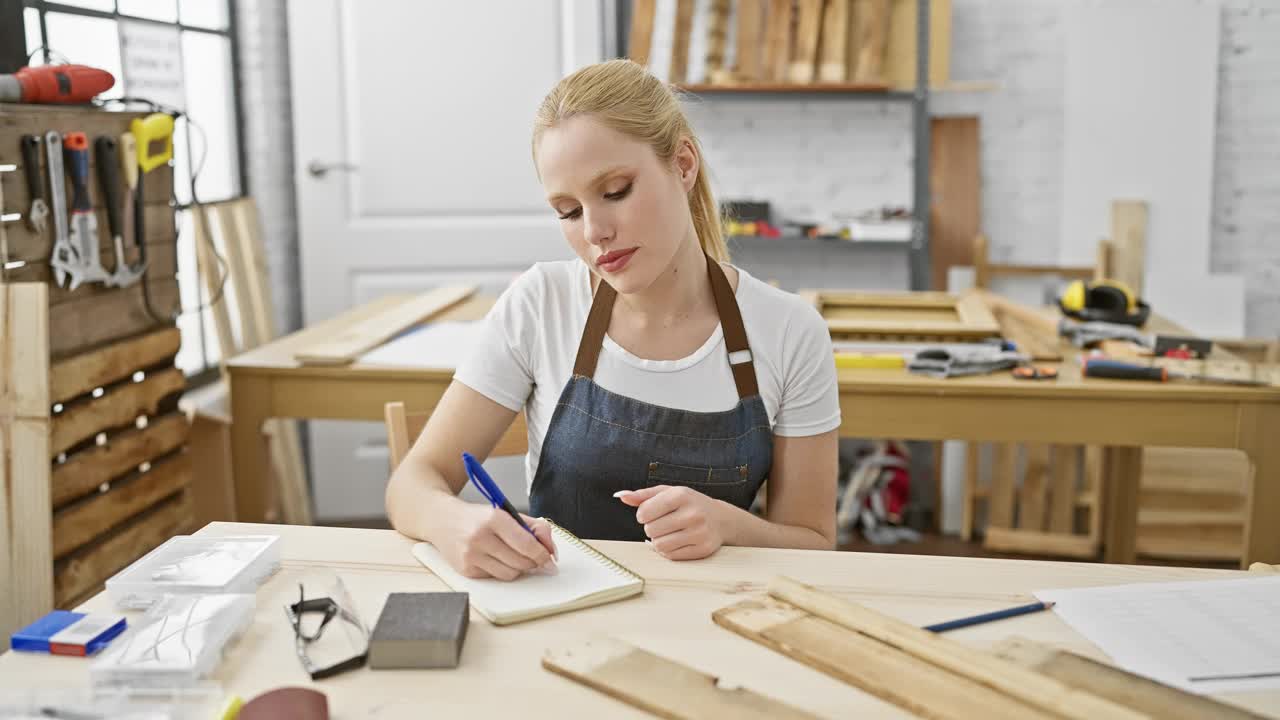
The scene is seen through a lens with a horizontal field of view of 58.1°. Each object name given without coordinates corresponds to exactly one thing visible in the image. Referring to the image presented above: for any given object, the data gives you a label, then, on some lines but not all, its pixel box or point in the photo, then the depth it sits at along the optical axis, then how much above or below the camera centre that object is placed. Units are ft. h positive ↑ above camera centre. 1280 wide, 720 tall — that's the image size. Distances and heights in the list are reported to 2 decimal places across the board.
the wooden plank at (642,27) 14.57 +2.35
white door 13.19 +0.76
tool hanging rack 6.21 -1.13
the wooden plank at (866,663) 3.16 -1.33
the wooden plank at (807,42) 14.29 +2.10
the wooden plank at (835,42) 14.29 +2.10
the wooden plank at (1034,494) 13.28 -3.26
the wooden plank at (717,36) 14.51 +2.22
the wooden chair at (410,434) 6.01 -1.17
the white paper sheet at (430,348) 8.45 -1.01
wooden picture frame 8.92 -0.87
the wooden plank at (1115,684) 3.17 -1.36
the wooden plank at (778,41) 14.46 +2.14
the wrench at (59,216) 6.95 +0.02
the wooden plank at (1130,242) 14.48 -0.42
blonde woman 4.81 -0.70
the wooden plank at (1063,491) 13.05 -3.19
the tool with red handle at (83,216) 7.14 +0.02
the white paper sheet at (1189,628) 3.39 -1.34
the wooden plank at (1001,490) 13.28 -3.23
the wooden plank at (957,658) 3.14 -1.32
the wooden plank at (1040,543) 12.77 -3.70
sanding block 3.45 -1.26
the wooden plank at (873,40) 14.28 +2.12
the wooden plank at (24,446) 6.15 -1.20
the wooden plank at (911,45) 14.37 +2.08
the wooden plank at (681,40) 14.53 +2.18
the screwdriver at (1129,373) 7.68 -1.10
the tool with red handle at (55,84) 6.81 +0.83
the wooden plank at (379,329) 8.32 -0.93
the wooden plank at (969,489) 13.37 -3.23
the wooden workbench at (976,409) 7.40 -1.34
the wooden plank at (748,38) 14.58 +2.20
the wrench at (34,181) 6.76 +0.23
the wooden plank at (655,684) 3.15 -1.34
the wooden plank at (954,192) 14.92 +0.23
